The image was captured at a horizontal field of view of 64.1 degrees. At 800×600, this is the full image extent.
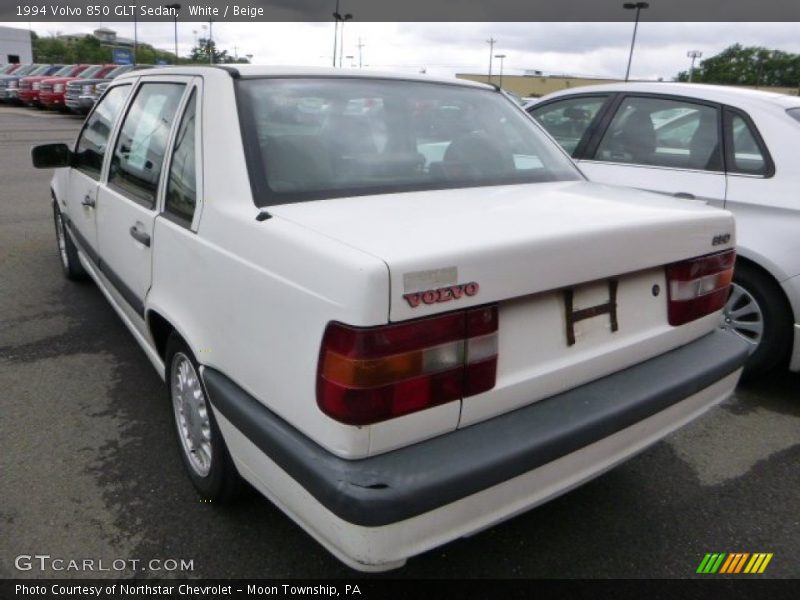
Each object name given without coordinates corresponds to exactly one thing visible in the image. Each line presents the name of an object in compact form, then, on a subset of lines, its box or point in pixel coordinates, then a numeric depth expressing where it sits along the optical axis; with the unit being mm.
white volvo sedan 1607
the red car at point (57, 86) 23297
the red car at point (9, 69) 32525
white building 55656
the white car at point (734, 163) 3395
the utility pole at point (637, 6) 38094
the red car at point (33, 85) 25394
